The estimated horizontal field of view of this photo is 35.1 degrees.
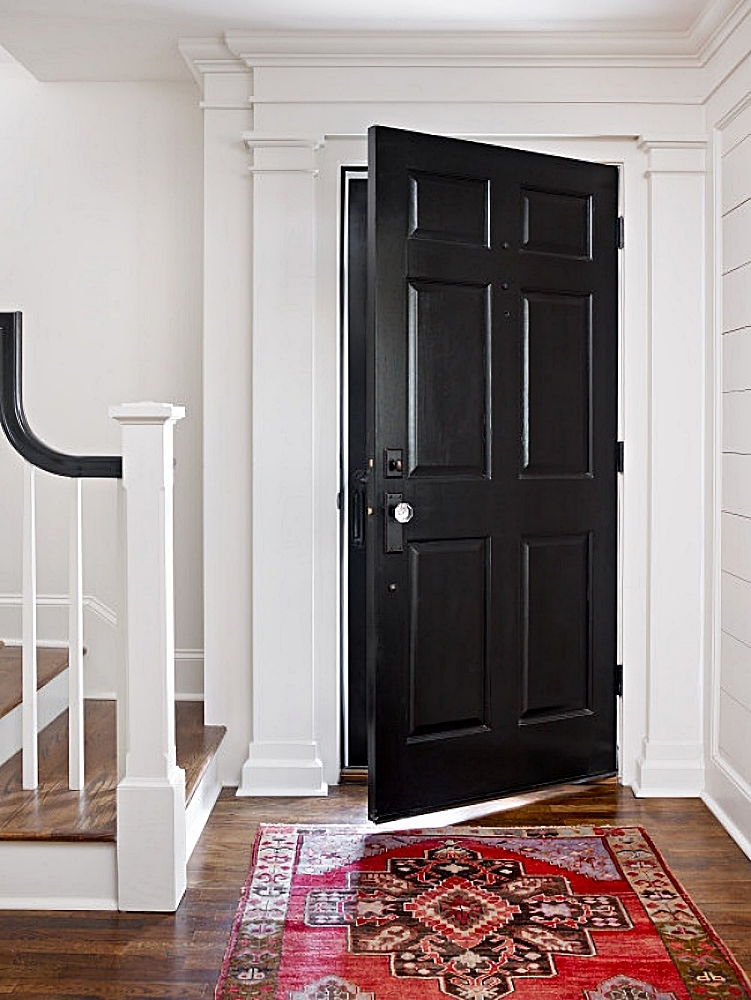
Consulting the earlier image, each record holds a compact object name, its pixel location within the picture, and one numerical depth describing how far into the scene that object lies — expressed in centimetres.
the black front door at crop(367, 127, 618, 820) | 361
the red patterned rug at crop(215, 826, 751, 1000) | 268
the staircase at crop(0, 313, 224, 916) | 305
